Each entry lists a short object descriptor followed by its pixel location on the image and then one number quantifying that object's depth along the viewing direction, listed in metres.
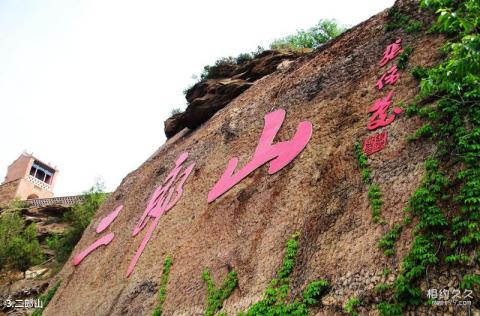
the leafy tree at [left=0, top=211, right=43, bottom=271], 15.20
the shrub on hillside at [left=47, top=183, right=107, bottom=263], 16.60
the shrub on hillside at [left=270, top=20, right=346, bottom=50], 18.14
